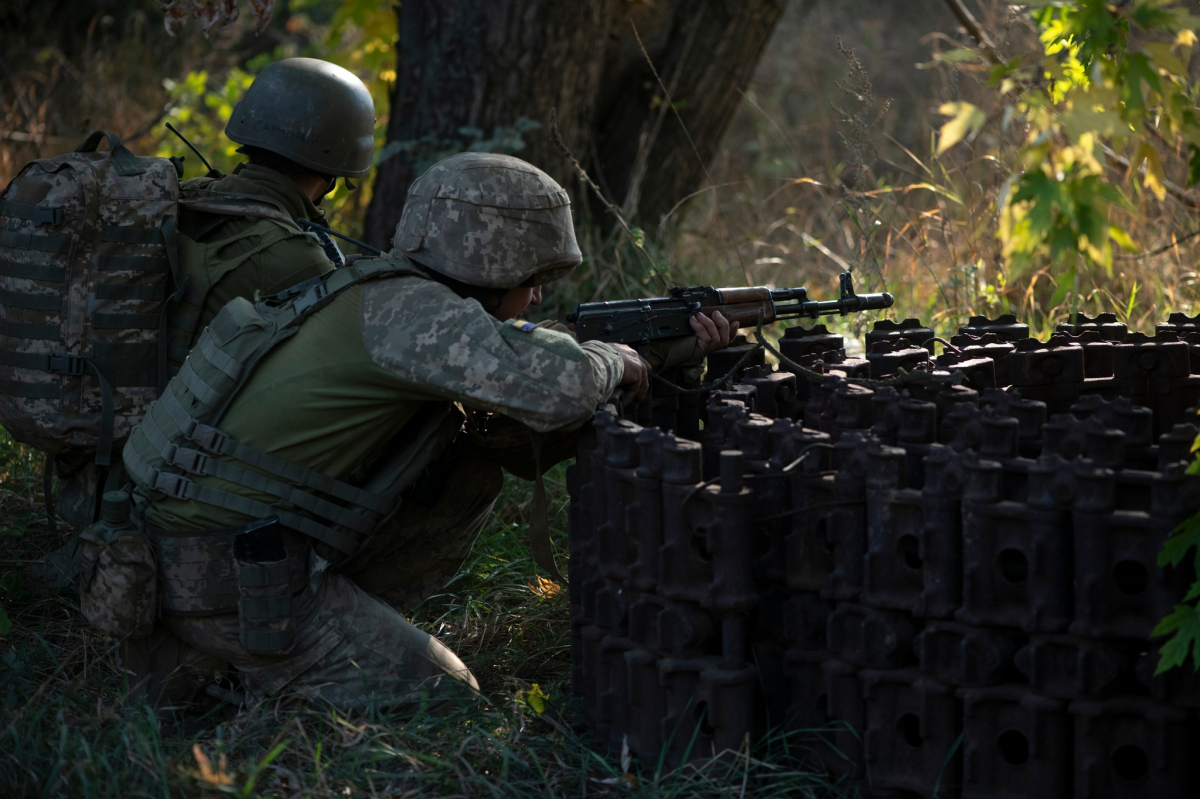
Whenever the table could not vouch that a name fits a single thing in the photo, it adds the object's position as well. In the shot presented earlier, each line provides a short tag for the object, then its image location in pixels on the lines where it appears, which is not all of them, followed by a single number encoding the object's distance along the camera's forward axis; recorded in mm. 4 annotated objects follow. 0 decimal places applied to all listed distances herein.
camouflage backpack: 8156
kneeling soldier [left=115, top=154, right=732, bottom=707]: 6598
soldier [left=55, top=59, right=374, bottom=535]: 8570
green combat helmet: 9156
